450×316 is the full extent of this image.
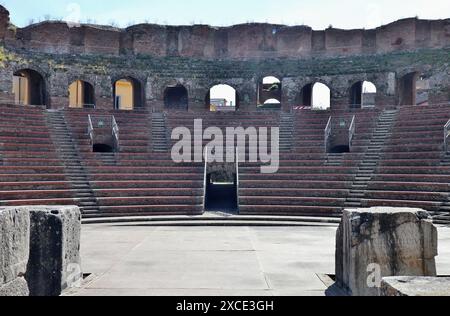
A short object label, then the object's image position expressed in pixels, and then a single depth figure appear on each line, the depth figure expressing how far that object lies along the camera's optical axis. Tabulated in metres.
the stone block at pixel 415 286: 3.23
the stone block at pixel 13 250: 4.30
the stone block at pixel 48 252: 6.38
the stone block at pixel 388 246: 6.07
